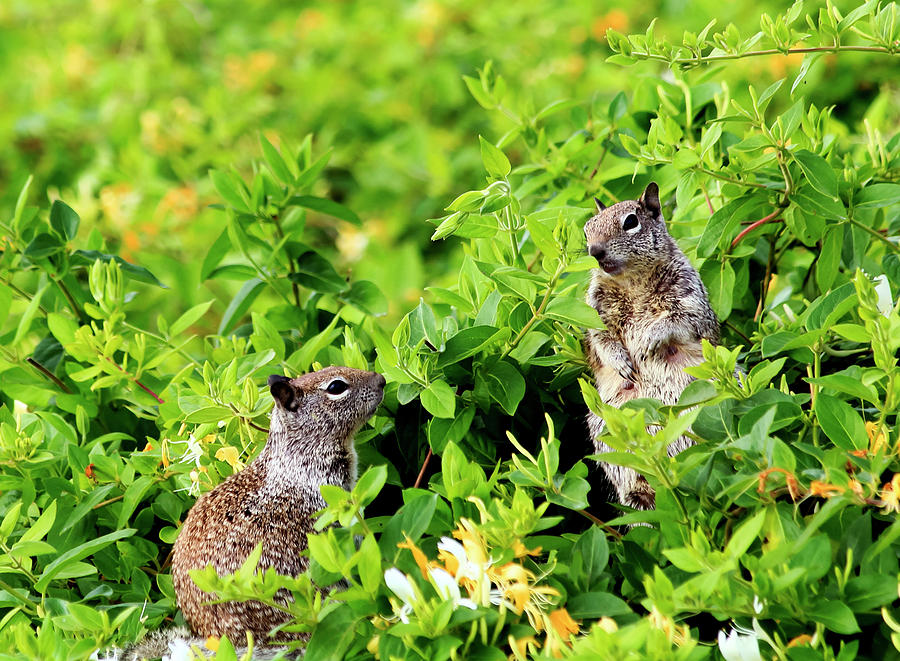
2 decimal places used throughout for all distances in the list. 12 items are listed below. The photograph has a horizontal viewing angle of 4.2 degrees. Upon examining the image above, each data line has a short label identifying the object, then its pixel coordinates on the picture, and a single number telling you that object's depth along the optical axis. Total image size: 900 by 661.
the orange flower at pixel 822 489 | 6.09
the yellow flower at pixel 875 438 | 6.12
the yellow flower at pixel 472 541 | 6.11
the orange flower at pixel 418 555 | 6.12
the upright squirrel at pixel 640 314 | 6.23
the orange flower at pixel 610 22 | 9.87
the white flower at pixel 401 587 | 6.10
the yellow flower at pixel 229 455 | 6.25
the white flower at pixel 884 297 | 6.19
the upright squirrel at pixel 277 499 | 6.20
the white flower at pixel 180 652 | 6.14
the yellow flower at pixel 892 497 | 6.08
